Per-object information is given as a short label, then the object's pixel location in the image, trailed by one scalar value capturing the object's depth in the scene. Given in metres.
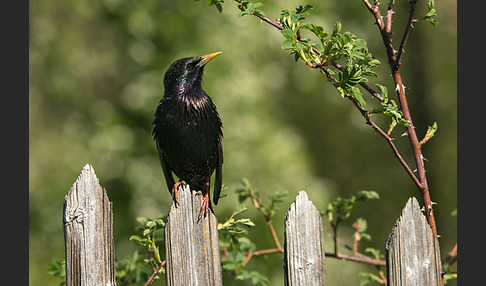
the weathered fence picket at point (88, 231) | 5.35
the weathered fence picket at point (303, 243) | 5.20
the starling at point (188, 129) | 7.40
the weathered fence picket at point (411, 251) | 5.26
